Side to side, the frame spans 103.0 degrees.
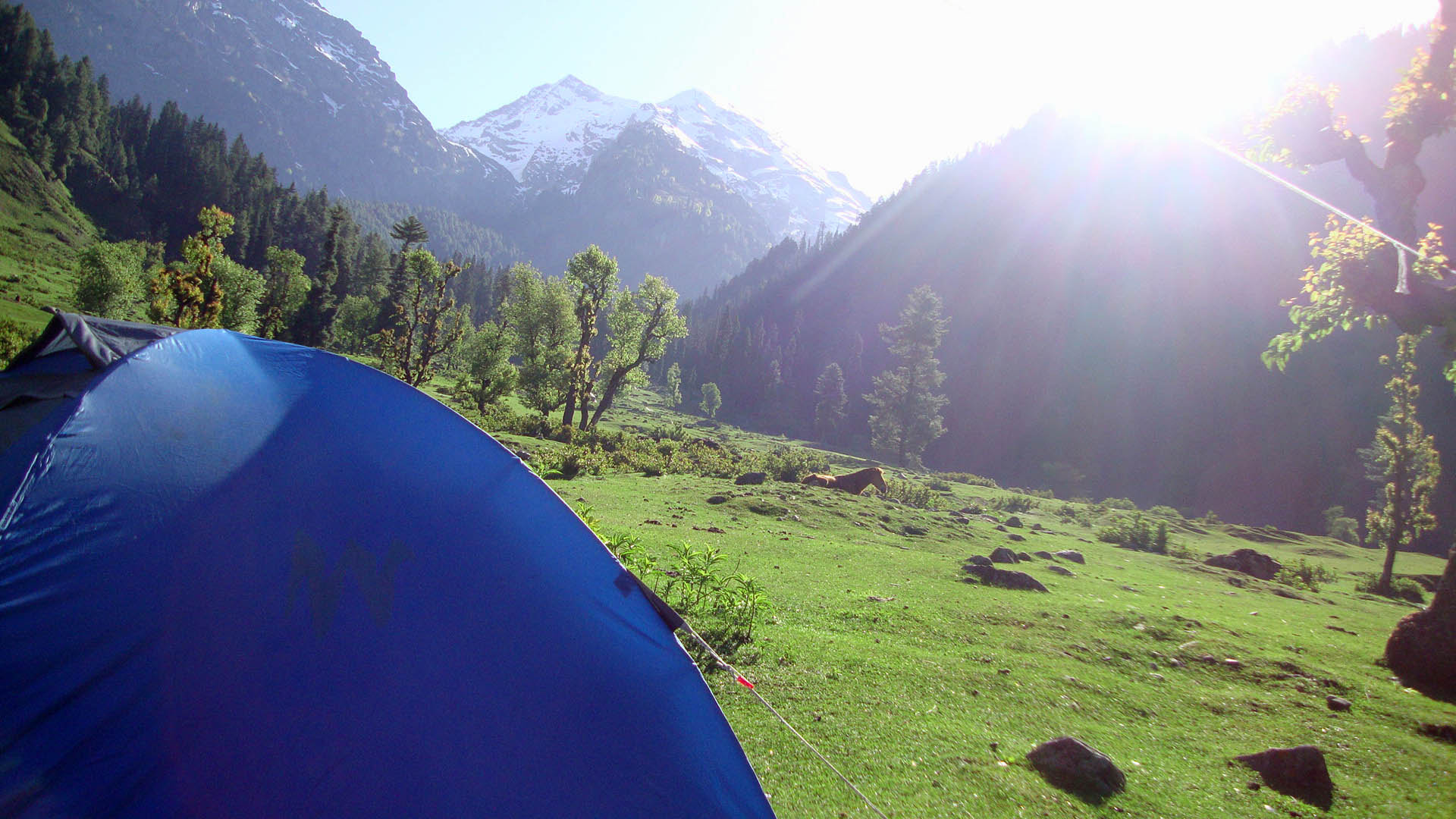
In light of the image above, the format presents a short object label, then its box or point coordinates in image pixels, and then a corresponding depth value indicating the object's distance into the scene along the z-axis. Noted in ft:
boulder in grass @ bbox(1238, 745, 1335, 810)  17.42
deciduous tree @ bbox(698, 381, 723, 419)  295.48
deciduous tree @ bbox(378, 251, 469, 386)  84.84
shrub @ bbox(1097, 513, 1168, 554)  80.02
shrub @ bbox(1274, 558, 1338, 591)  61.36
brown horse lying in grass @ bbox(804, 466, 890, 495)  88.38
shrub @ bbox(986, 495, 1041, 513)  112.06
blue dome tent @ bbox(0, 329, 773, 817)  9.74
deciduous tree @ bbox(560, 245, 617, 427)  105.81
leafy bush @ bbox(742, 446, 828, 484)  90.73
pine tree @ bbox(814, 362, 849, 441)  281.95
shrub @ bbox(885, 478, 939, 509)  92.89
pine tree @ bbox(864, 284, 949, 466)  172.45
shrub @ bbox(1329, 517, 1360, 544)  142.00
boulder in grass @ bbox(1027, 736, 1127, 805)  16.51
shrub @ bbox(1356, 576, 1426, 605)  60.80
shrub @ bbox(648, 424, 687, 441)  127.75
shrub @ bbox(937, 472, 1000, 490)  166.18
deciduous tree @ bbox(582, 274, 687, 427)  111.04
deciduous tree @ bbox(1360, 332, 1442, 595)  67.72
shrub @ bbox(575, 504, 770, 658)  24.43
